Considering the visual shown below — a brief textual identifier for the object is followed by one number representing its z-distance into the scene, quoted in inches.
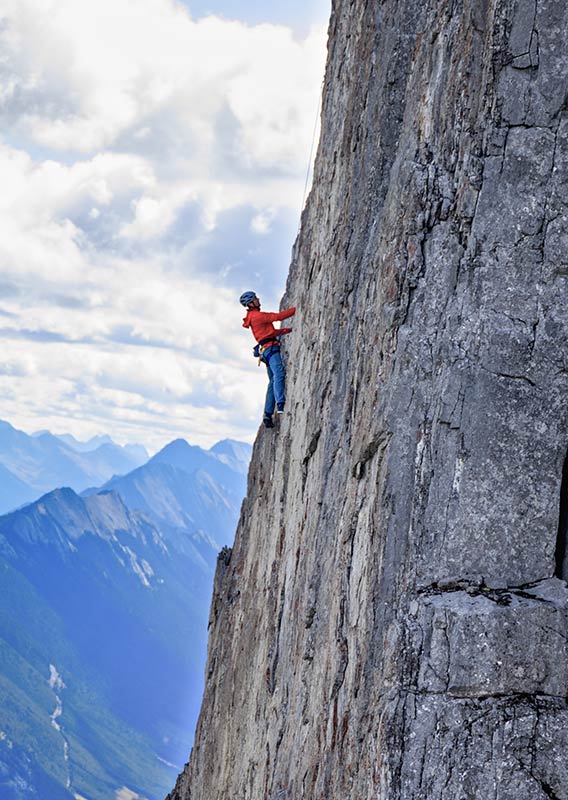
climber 884.0
